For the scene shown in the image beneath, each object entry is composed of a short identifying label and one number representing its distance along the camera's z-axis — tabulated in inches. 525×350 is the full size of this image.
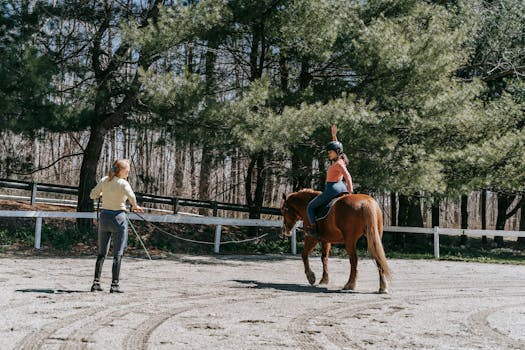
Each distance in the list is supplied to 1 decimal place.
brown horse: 394.3
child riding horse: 410.3
